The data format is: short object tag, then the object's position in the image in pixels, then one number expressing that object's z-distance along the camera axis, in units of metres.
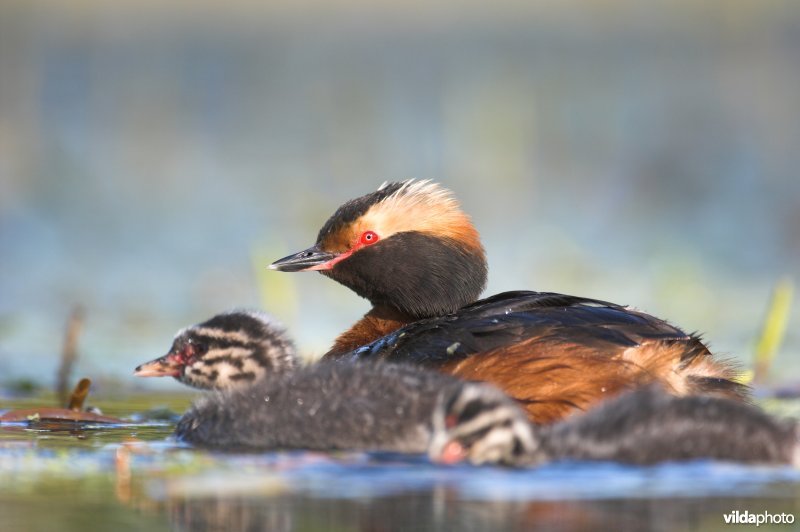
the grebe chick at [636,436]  11.11
